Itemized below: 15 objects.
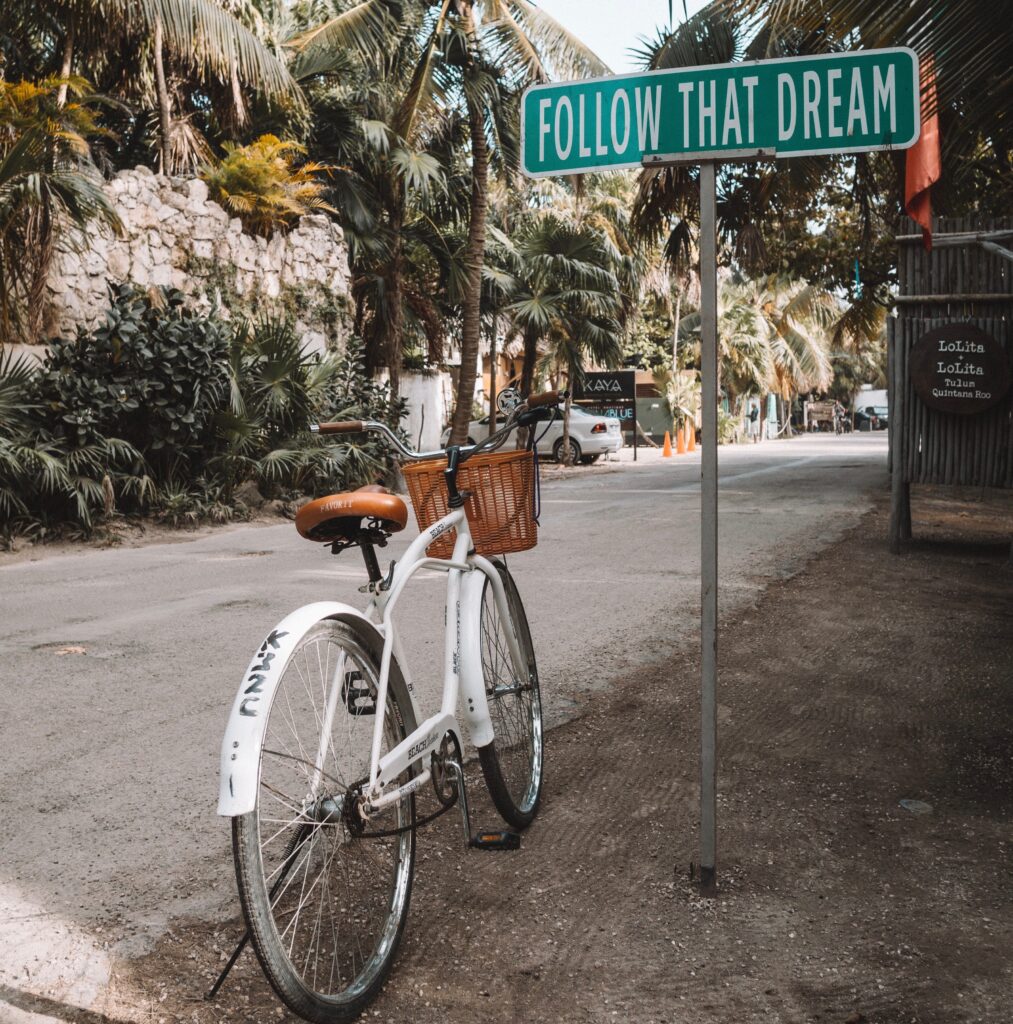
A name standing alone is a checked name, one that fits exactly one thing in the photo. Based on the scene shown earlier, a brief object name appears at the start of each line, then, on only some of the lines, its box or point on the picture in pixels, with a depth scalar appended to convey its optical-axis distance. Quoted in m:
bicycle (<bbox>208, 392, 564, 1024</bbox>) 2.31
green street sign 3.01
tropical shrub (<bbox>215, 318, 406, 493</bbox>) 12.73
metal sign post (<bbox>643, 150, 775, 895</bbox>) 3.08
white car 25.94
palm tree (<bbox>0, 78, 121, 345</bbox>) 10.53
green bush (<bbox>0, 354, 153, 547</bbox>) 10.60
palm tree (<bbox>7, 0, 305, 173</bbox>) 13.66
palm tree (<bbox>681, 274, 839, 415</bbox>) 41.12
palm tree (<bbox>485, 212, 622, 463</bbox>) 22.72
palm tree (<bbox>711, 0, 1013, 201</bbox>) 4.37
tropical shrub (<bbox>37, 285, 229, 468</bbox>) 11.34
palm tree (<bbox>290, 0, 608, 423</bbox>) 15.85
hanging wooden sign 8.70
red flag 6.05
